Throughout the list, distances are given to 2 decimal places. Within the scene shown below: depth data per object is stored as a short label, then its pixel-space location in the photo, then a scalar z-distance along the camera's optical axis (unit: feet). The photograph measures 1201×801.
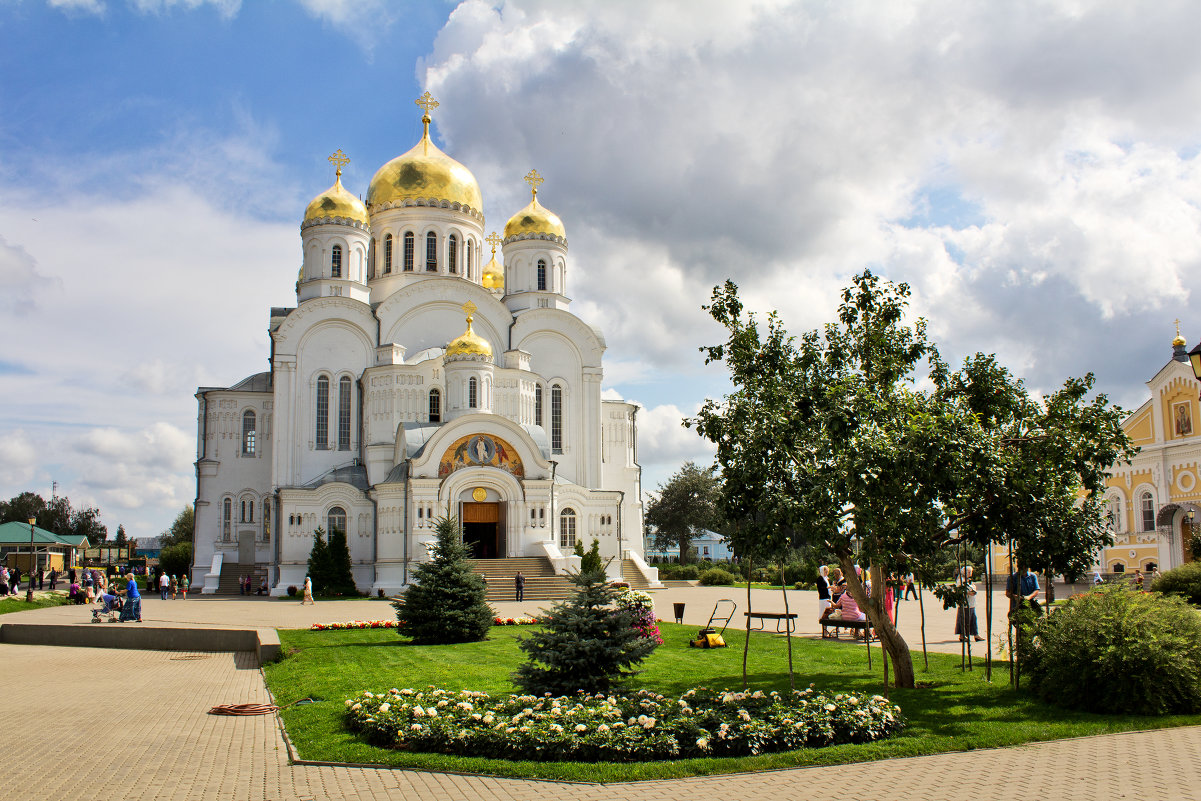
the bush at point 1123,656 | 31.58
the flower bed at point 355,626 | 65.47
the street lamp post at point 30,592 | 97.46
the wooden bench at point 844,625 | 52.70
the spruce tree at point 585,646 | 34.42
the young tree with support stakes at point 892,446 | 33.55
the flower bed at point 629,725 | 27.73
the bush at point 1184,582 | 63.32
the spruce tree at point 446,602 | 56.39
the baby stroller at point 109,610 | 73.77
